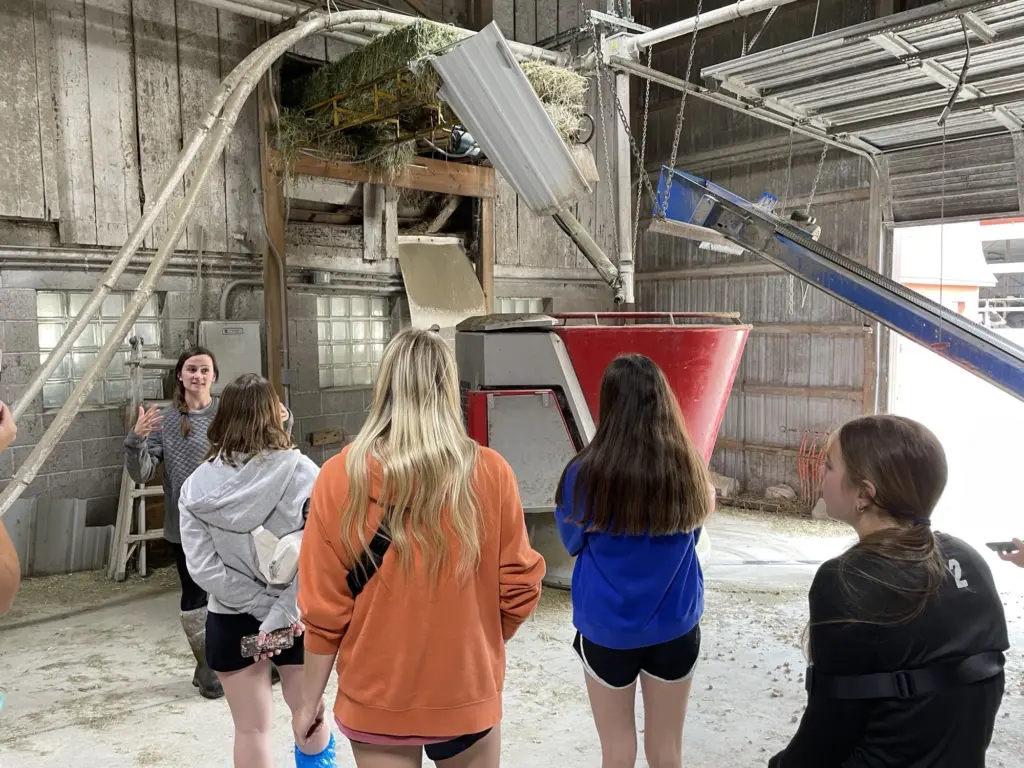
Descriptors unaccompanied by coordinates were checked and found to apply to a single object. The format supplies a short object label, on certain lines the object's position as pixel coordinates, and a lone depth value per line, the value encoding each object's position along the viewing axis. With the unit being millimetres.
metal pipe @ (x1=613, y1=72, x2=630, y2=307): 4992
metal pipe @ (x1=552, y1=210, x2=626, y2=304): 5348
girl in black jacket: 1182
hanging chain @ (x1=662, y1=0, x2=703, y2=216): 4279
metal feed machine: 4262
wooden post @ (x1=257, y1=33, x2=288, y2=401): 6062
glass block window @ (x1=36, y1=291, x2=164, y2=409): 5336
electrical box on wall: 5734
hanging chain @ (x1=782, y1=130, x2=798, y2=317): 7656
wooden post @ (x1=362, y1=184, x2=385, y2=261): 6773
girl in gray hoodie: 2246
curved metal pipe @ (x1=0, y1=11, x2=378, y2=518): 4141
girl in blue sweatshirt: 2039
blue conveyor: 3209
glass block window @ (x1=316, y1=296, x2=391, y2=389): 6711
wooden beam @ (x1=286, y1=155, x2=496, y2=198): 6258
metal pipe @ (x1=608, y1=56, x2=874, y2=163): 4211
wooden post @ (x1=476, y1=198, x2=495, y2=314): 7449
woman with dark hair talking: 3229
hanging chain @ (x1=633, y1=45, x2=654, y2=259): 8084
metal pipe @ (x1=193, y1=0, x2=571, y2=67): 5332
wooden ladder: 5207
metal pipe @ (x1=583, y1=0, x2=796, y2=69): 4215
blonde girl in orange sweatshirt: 1540
